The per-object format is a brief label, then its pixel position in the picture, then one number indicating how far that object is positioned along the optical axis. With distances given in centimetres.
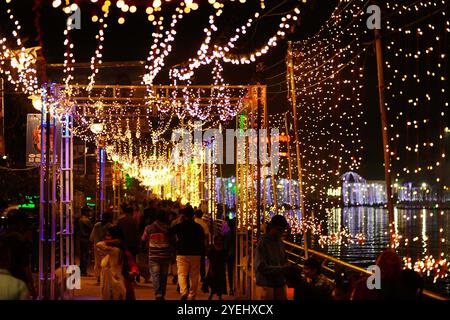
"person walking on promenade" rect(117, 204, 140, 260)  1362
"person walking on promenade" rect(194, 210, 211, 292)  1434
